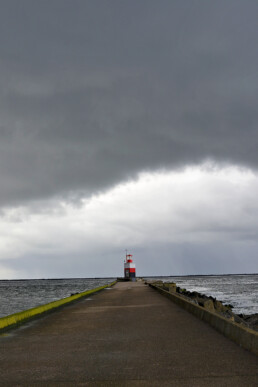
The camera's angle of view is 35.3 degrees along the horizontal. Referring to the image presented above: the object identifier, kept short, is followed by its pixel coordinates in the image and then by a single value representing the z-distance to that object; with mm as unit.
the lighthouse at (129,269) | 71325
